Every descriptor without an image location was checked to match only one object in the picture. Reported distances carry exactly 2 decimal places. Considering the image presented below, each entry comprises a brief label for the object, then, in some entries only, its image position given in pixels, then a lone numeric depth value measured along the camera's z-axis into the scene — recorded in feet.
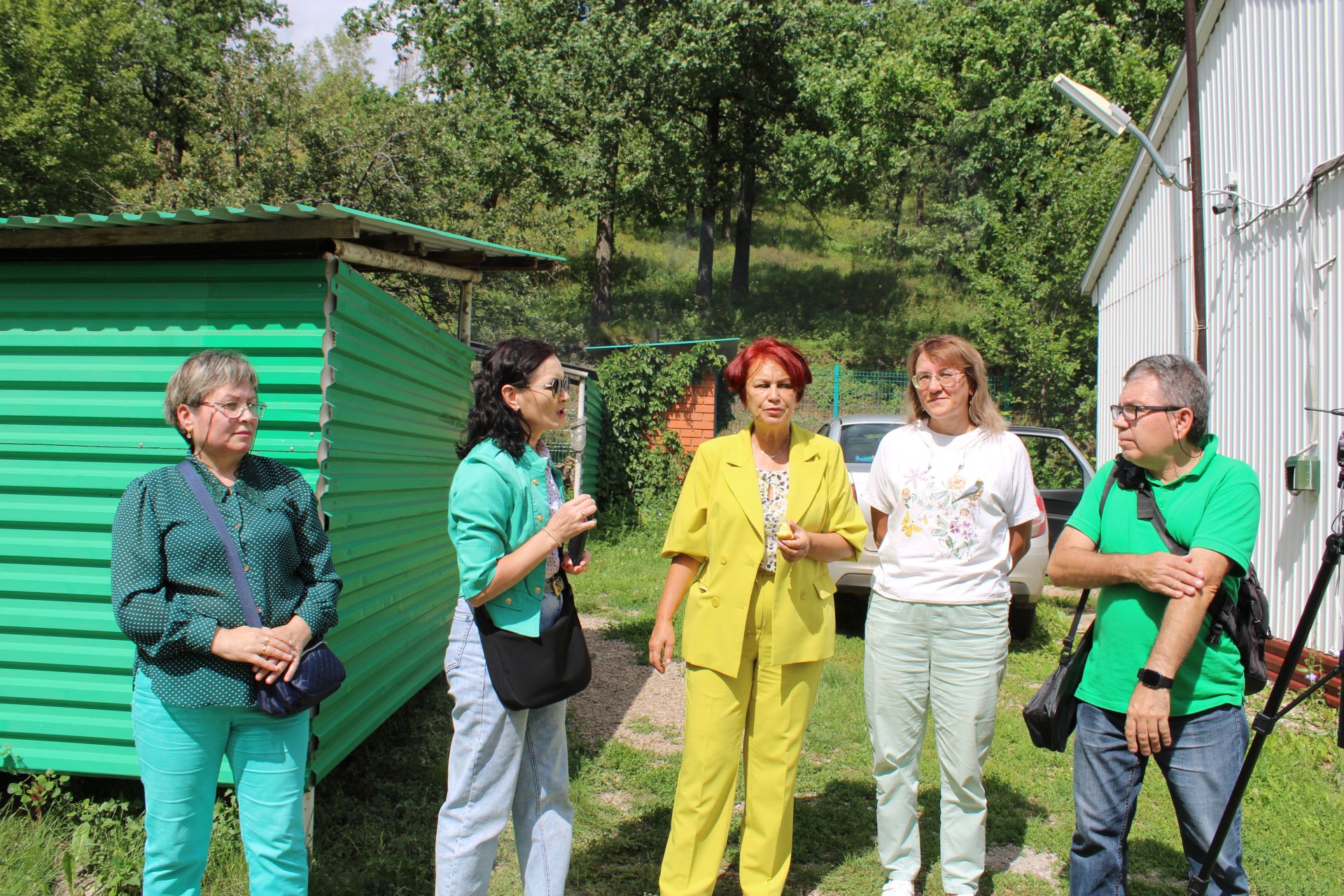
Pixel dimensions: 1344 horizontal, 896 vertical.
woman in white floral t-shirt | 10.27
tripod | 7.72
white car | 23.26
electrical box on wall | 18.53
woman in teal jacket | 8.38
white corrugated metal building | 18.65
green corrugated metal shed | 11.23
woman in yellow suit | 9.89
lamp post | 25.23
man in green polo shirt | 7.84
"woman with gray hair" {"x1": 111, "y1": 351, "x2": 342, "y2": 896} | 7.85
